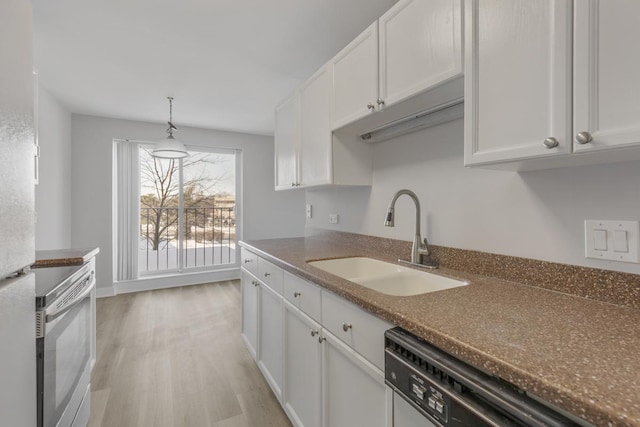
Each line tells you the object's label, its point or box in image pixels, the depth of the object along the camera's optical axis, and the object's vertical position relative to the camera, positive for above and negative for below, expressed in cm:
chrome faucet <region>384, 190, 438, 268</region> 148 -18
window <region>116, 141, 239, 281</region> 407 +2
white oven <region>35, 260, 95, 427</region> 103 -56
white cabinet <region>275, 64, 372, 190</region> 188 +46
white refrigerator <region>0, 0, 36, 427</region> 66 -1
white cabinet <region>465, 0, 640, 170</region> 67 +35
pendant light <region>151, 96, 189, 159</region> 302 +66
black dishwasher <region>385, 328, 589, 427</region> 52 -38
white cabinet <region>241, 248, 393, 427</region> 95 -61
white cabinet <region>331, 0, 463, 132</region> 108 +67
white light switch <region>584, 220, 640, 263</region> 87 -9
